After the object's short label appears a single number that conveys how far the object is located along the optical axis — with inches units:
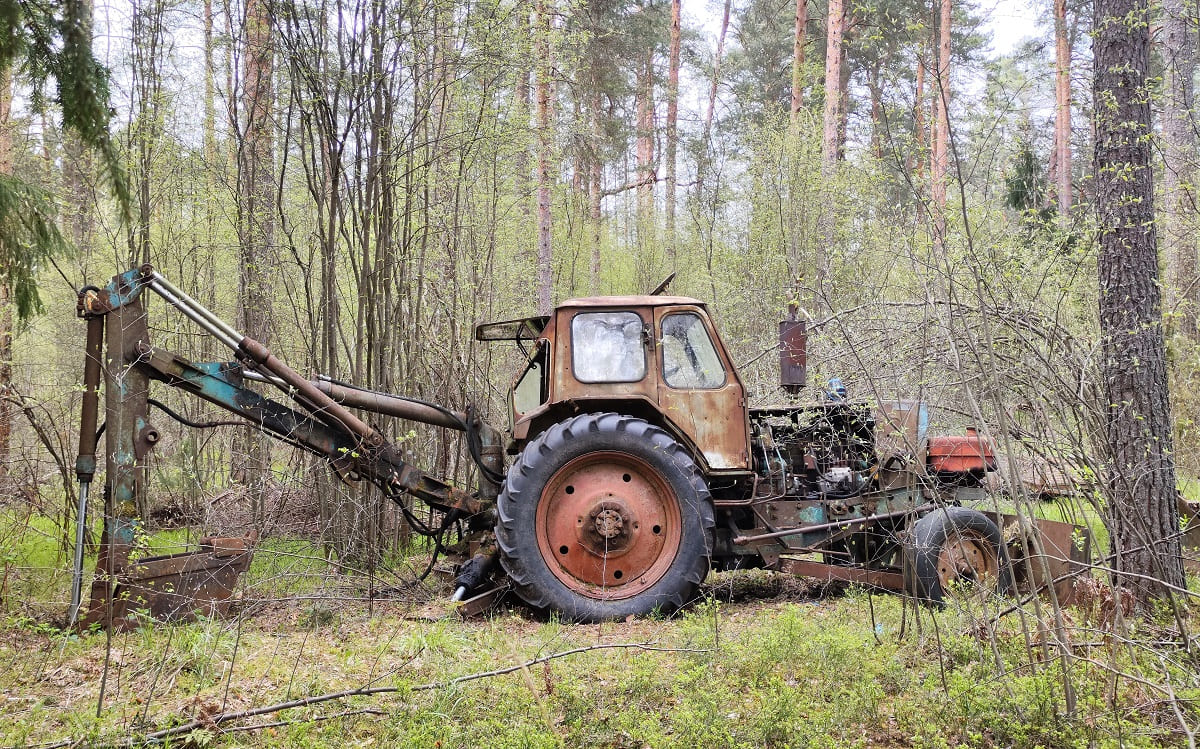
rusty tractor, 196.5
